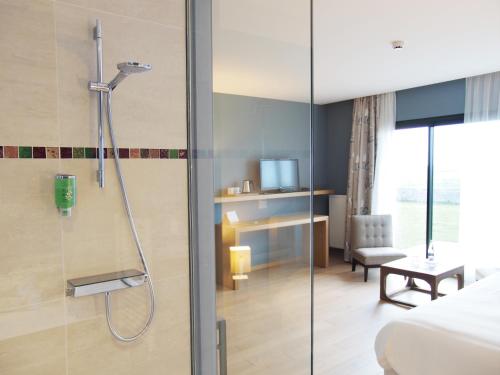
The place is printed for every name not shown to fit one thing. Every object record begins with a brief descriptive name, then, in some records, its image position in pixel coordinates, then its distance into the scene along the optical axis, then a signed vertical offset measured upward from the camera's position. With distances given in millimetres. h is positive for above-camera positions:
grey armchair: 5113 -859
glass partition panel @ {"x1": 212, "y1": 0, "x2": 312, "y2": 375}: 1570 -15
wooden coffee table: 3785 -1029
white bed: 1907 -899
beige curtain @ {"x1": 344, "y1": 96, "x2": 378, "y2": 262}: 5684 +180
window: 5242 -232
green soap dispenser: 1301 -60
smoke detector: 3128 +1062
